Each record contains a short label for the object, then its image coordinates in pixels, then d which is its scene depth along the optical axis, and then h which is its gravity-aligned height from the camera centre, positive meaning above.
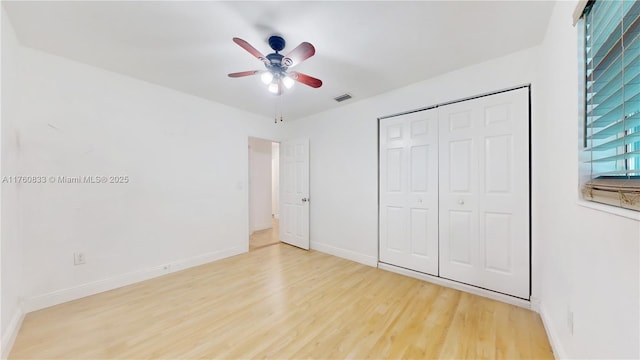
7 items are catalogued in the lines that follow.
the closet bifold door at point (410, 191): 2.73 -0.15
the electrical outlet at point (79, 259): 2.36 -0.85
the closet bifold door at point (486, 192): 2.18 -0.13
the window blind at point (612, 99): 0.81 +0.35
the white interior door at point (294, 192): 4.14 -0.25
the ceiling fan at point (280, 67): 1.72 +0.98
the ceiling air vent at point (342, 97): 3.25 +1.22
